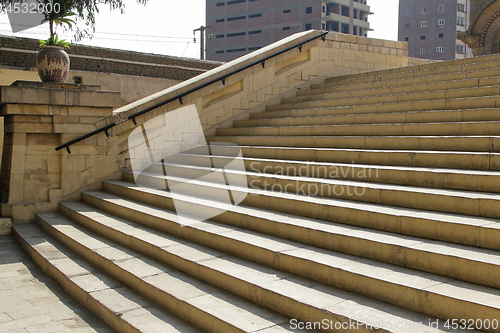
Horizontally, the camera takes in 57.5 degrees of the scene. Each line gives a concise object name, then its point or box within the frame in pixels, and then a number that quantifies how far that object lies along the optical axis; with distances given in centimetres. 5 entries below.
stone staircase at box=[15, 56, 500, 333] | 306
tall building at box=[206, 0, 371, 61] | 6444
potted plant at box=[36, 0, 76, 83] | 720
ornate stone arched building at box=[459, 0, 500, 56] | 1483
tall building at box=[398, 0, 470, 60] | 7381
